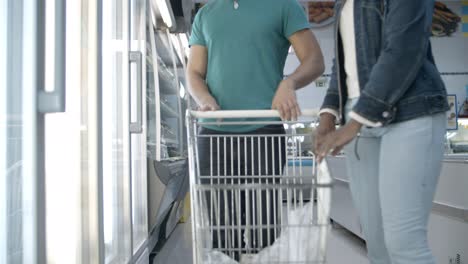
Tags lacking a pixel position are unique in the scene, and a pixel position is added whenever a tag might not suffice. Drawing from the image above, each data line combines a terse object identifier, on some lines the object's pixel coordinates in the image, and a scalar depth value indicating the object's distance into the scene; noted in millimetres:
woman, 1149
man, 1530
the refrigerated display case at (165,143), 3199
